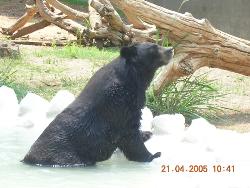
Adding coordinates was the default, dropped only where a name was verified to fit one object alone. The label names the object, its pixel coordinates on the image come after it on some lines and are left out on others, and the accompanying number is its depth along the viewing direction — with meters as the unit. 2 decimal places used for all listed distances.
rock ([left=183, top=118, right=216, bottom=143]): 9.99
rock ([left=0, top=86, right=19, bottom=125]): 11.53
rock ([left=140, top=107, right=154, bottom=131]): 10.87
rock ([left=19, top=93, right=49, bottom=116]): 11.61
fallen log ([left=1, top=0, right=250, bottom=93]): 12.10
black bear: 8.51
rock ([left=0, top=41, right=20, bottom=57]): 16.52
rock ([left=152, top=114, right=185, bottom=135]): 10.51
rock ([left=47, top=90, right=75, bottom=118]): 11.44
